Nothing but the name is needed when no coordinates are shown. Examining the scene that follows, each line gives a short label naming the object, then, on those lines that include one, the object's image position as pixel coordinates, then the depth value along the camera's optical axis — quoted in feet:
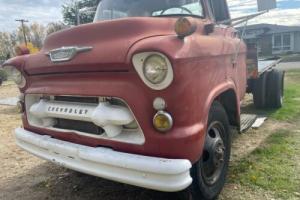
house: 133.18
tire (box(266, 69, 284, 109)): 24.29
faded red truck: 8.70
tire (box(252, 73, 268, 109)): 23.76
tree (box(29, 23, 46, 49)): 226.99
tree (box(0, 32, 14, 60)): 214.53
